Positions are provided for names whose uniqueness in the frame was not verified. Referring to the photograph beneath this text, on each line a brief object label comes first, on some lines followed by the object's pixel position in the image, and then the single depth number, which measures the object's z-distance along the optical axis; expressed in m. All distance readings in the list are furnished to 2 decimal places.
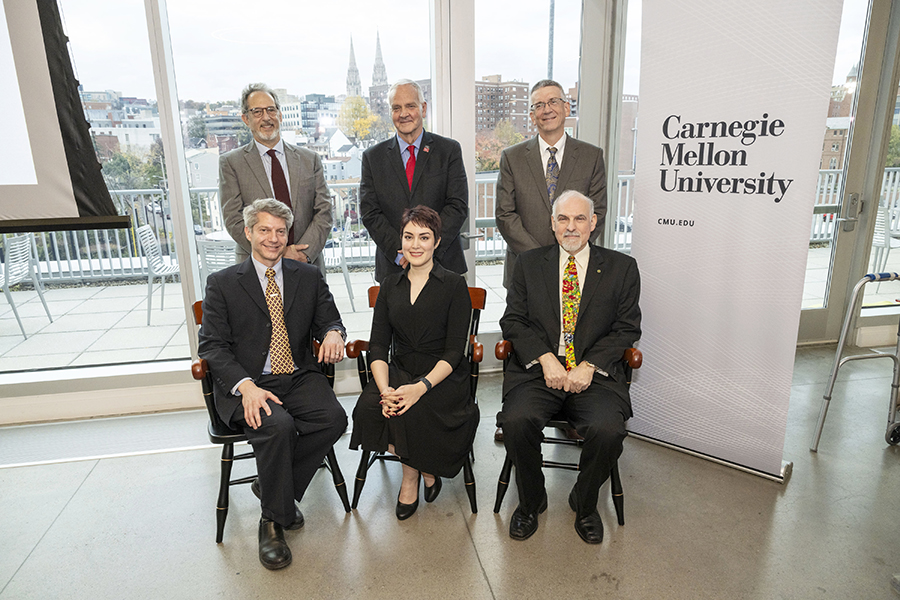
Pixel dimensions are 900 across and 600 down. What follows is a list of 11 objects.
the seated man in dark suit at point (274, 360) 2.32
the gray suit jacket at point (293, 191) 3.05
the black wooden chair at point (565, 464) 2.47
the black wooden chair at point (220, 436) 2.37
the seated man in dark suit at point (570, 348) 2.39
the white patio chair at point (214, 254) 3.67
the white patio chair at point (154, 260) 3.85
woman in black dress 2.45
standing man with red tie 3.09
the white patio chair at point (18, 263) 3.81
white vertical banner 2.46
